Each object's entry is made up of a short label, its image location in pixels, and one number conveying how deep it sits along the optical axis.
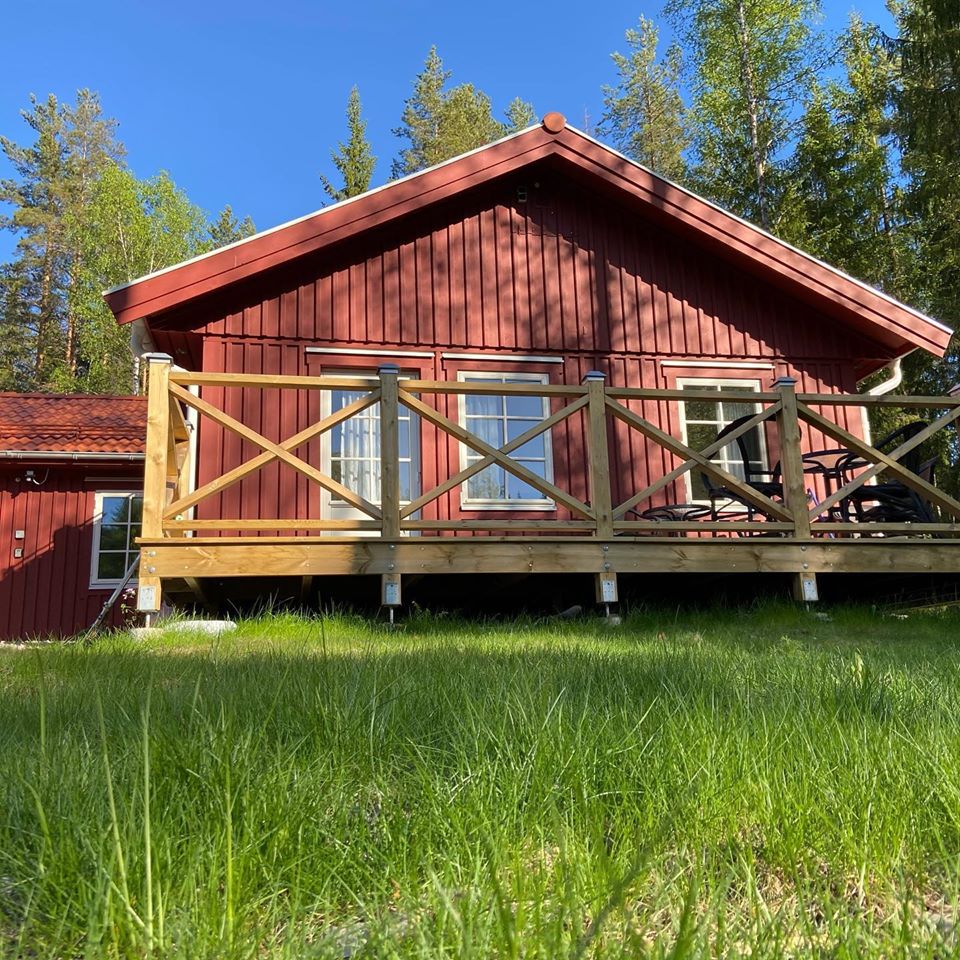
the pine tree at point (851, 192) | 21.94
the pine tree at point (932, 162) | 17.03
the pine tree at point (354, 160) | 31.91
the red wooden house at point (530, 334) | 7.69
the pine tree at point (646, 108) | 28.12
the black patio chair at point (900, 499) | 7.47
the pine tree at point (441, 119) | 31.25
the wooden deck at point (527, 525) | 6.00
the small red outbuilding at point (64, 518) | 11.88
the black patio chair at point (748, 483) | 7.07
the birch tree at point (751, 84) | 22.11
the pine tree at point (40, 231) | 29.88
